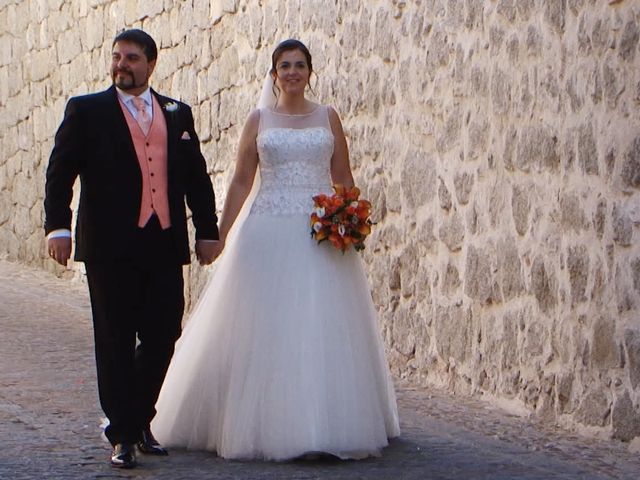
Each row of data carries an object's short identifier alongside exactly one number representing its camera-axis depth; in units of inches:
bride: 409.7
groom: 401.8
